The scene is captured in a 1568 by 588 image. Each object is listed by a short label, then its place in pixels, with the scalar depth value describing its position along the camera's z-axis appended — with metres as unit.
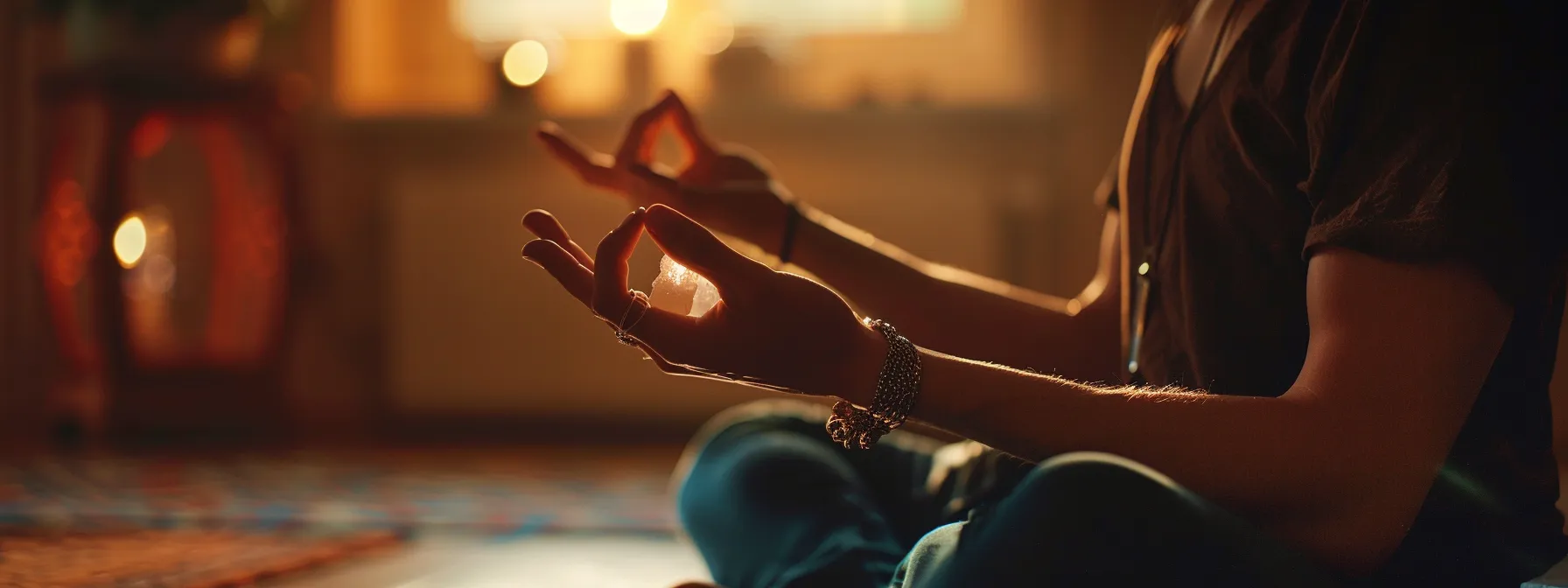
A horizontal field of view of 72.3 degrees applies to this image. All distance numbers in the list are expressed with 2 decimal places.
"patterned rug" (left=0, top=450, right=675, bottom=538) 1.38
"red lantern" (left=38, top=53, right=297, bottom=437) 2.26
